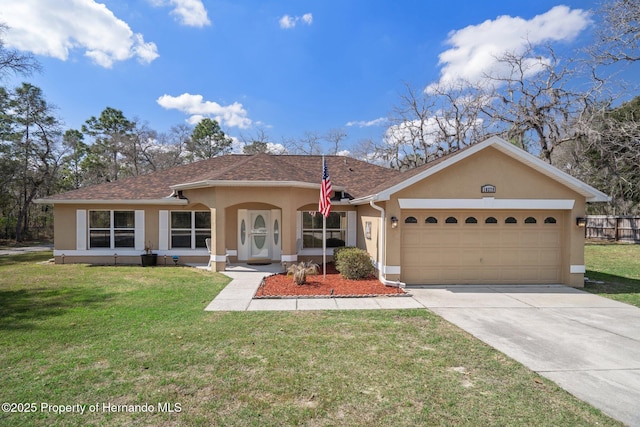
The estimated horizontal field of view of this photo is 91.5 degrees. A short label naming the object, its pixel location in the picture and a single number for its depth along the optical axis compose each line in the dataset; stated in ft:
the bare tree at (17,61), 45.24
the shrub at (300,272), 30.27
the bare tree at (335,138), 114.83
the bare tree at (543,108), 75.56
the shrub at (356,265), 33.40
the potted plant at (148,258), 41.63
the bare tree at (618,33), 48.11
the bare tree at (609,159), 67.72
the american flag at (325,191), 31.19
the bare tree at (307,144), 114.01
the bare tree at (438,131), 90.99
